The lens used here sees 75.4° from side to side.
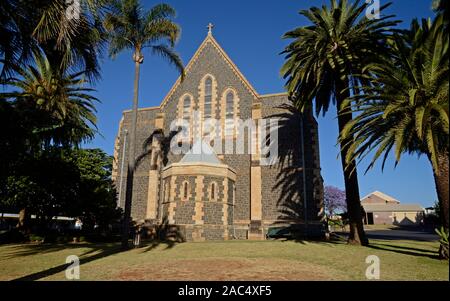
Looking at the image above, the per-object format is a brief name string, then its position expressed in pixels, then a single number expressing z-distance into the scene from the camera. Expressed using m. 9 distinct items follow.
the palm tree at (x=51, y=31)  7.99
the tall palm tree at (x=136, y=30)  17.94
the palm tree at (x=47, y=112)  17.23
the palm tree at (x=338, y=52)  17.92
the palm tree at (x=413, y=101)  12.20
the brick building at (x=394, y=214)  69.60
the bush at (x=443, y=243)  12.93
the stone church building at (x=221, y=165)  24.81
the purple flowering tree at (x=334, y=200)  73.75
